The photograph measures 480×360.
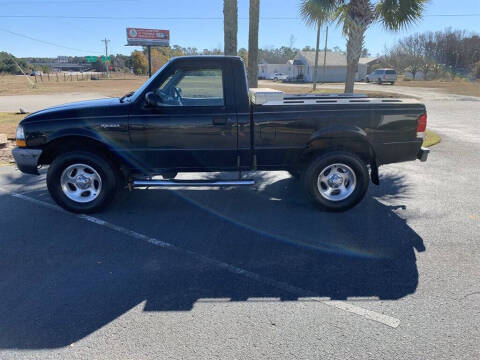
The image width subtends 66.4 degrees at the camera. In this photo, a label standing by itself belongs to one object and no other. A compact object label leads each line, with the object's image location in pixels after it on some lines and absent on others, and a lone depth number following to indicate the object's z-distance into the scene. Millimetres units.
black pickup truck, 4848
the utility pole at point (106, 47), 82188
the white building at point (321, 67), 59719
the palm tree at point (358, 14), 10398
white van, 46781
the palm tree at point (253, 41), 11234
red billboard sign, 52875
